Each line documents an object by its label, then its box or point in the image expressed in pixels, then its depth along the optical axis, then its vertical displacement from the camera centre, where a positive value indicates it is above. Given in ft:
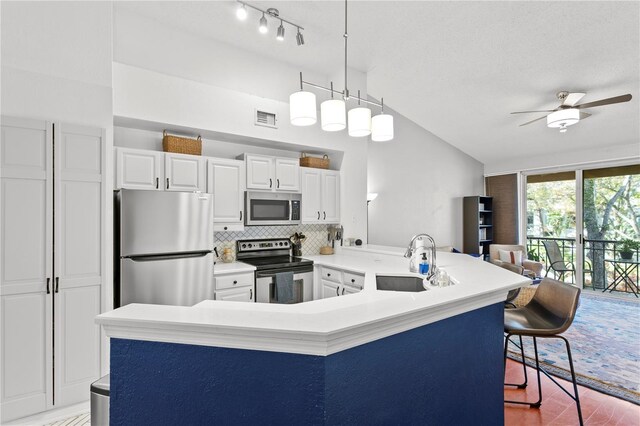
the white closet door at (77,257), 7.52 -0.98
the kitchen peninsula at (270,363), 3.34 -1.63
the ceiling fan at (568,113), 12.20 +3.99
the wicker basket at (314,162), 13.88 +2.34
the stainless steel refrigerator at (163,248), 8.64 -0.90
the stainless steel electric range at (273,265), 11.15 -1.77
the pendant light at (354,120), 7.13 +2.21
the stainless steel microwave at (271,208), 12.13 +0.29
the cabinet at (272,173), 12.09 +1.66
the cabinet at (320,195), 13.47 +0.87
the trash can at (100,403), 5.02 -2.92
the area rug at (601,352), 8.73 -4.53
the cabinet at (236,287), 10.41 -2.35
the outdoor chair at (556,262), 19.67 -2.93
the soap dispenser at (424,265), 8.04 -1.27
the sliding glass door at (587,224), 17.35 -0.56
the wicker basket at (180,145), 10.61 +2.39
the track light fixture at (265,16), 9.82 +6.36
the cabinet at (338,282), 10.46 -2.30
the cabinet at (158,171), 9.59 +1.43
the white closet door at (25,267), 7.02 -1.12
